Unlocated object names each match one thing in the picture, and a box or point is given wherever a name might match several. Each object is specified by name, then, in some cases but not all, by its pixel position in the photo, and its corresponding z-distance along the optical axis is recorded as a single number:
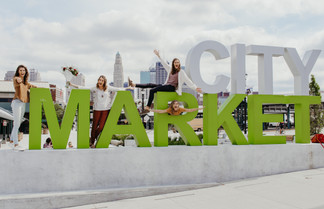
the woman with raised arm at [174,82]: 9.23
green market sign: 8.28
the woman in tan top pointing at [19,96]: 8.08
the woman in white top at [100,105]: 8.84
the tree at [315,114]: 23.92
